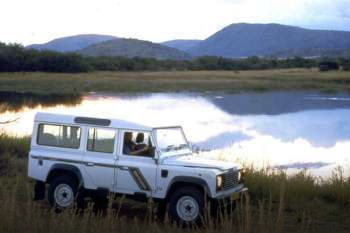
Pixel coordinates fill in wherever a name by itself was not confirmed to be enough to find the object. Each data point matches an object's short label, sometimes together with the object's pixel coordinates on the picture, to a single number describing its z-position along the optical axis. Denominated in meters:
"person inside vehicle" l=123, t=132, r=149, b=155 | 10.54
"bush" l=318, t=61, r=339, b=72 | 76.88
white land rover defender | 10.02
